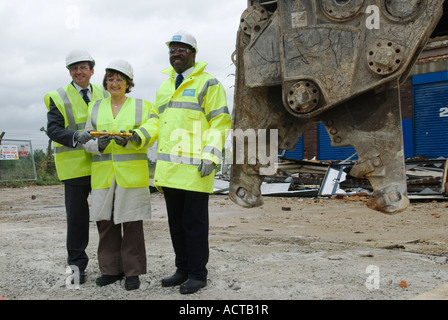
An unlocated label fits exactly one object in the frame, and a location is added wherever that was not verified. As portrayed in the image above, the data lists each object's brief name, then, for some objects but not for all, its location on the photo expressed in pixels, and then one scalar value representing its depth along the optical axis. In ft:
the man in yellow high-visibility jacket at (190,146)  11.48
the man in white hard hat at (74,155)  12.92
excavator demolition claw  9.67
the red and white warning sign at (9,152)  57.97
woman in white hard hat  12.05
